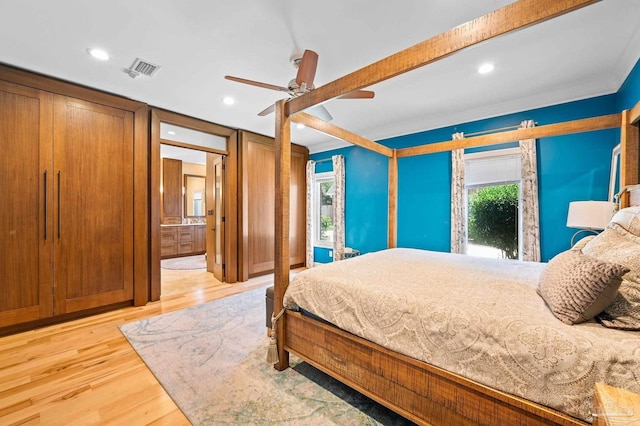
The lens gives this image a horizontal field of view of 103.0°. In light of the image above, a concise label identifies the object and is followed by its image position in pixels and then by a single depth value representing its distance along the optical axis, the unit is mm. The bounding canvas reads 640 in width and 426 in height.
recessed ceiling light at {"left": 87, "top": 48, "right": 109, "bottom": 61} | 2227
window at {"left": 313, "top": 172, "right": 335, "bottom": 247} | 5473
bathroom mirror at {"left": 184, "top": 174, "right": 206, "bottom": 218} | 7398
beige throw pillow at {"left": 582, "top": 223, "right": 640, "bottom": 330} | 989
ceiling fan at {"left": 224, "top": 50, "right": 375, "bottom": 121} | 1953
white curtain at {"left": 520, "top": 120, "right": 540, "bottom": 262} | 2967
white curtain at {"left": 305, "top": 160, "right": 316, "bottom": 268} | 5457
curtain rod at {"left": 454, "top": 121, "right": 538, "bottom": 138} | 3156
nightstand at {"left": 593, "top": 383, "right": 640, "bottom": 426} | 663
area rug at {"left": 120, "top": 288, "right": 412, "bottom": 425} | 1545
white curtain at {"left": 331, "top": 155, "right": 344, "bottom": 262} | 4957
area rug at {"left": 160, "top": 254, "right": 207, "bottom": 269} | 5652
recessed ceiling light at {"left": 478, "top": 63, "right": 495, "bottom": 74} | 2424
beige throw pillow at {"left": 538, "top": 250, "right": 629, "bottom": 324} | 962
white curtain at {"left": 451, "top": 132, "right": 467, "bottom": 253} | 3486
